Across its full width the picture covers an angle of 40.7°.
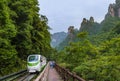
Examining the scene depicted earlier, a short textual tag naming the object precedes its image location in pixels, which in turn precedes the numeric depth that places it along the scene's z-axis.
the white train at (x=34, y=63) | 19.63
